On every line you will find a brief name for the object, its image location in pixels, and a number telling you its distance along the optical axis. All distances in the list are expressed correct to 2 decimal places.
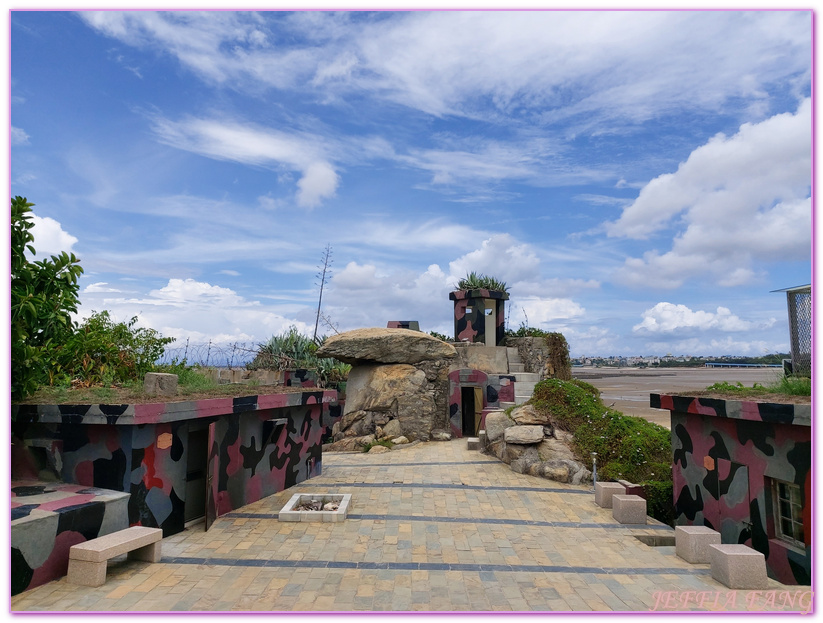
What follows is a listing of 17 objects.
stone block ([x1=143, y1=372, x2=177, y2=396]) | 8.86
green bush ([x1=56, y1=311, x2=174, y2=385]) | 11.59
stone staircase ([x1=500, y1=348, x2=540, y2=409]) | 17.12
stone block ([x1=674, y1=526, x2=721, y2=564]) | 7.06
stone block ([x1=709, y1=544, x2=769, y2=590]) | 6.08
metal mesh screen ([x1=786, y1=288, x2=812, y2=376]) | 7.70
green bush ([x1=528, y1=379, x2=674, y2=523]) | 11.41
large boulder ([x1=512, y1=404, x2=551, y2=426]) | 13.23
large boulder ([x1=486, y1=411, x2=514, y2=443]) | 14.58
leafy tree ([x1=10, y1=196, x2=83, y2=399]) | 7.45
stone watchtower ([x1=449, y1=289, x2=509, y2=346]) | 23.55
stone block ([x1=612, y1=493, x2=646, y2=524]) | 9.01
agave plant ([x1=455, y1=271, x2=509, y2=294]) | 24.94
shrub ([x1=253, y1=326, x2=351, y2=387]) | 22.45
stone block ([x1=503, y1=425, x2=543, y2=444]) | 12.78
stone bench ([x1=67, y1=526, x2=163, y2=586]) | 5.93
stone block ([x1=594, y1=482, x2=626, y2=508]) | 9.89
